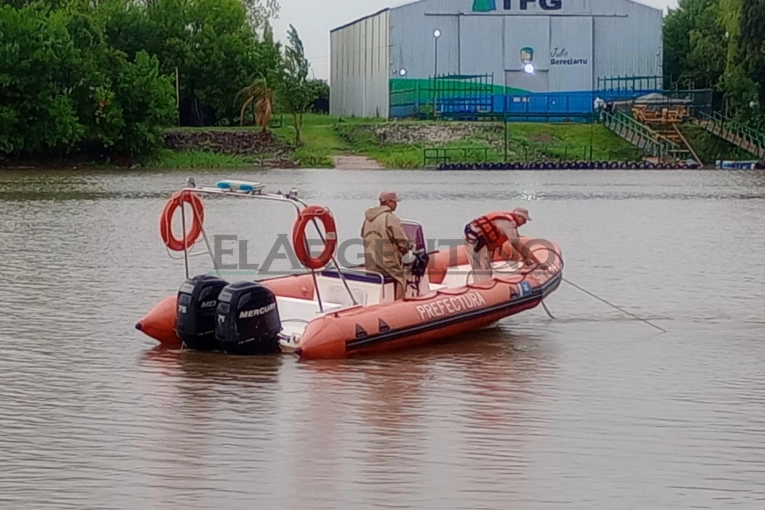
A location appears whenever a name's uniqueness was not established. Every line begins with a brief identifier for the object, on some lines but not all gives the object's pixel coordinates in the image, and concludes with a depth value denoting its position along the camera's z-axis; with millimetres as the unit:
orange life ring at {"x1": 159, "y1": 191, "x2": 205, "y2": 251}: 13719
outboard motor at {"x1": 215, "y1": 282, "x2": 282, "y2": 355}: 12570
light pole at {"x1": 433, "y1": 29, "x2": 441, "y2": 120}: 68938
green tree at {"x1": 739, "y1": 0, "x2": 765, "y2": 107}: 61500
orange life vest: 15109
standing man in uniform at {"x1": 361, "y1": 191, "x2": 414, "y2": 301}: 13906
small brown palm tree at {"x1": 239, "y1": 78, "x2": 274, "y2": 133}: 66312
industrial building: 69250
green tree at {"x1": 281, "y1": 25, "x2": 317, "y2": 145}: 70500
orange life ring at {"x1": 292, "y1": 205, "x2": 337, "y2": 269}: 12706
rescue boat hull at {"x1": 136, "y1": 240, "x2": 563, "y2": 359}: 12867
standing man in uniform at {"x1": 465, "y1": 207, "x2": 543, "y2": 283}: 15086
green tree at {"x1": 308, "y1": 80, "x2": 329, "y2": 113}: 95250
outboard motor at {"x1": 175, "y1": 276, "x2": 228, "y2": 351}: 12922
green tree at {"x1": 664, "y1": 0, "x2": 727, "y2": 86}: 75562
